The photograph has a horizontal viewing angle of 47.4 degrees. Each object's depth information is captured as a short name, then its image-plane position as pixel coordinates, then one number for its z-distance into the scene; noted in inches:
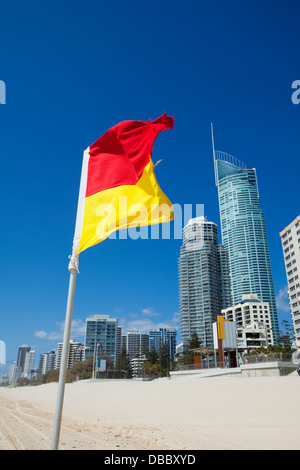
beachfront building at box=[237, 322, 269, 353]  4321.4
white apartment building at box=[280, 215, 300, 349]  3607.3
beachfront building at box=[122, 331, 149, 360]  3928.6
